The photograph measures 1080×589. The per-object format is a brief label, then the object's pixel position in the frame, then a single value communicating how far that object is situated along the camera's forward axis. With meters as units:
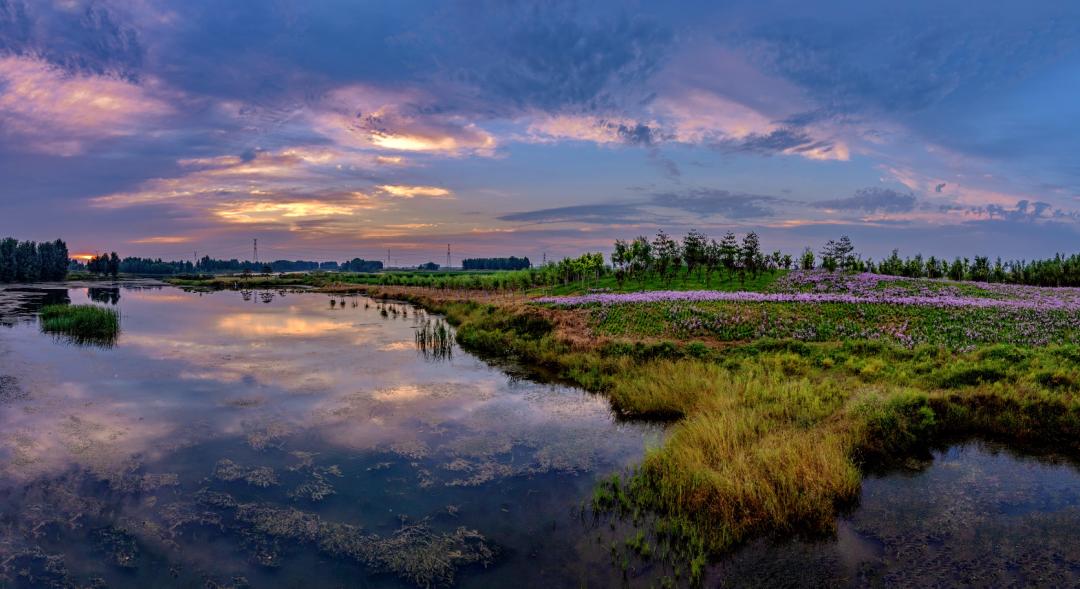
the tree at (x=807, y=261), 64.19
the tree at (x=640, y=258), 65.69
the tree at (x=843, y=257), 62.56
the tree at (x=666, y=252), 63.44
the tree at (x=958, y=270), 61.28
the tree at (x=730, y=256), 56.47
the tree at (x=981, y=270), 59.91
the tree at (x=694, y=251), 62.91
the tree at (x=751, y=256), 54.45
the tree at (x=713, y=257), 61.62
